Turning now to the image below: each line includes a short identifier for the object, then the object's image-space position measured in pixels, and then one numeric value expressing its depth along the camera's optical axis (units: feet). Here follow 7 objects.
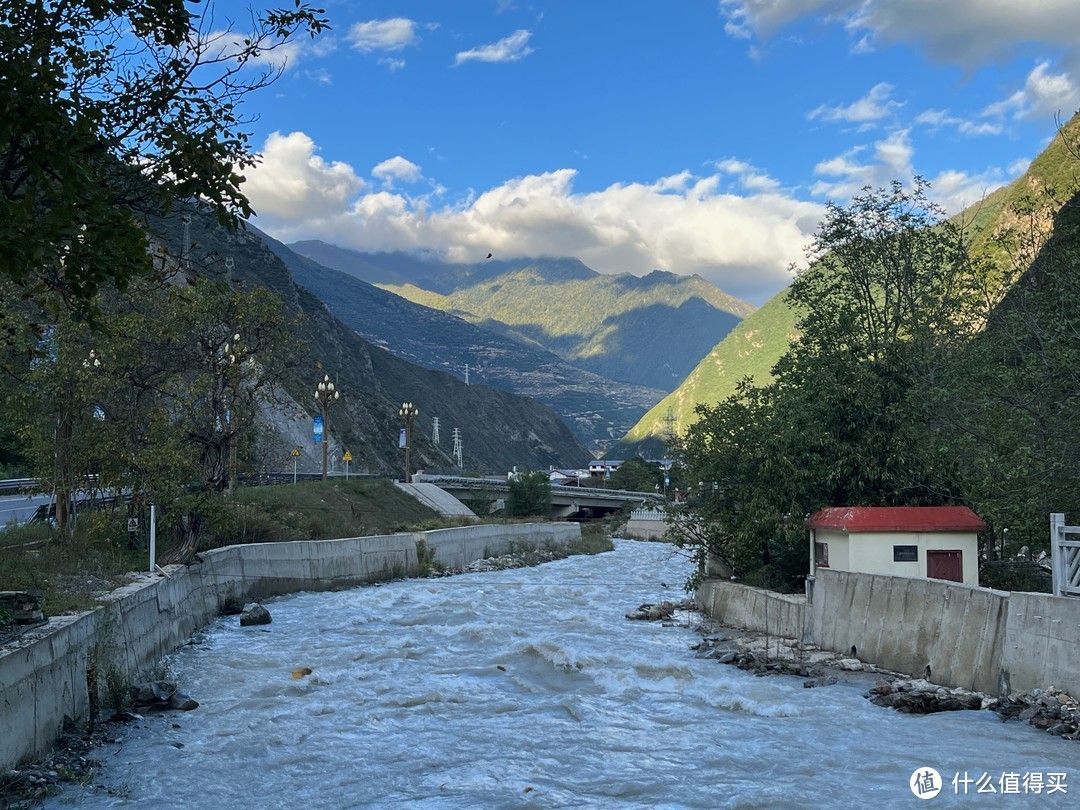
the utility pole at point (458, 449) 483.27
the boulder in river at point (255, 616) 75.56
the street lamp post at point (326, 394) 191.11
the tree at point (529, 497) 267.39
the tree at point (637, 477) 384.06
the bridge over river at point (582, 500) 292.61
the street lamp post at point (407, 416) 239.67
